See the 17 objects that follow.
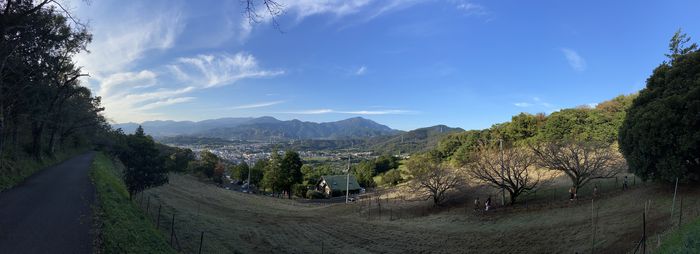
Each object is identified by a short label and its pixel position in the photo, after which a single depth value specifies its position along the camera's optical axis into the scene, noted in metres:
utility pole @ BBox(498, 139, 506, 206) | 26.45
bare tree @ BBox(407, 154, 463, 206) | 32.91
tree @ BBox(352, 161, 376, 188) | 69.92
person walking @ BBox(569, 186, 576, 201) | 23.07
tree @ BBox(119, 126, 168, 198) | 19.30
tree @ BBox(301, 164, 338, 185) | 69.52
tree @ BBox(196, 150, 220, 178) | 67.19
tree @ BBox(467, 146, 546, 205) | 26.53
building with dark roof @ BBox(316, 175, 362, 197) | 59.88
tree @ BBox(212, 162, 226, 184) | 66.94
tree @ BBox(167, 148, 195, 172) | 57.76
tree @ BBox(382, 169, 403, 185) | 56.22
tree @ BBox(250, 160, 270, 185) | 66.25
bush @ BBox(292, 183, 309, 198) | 55.41
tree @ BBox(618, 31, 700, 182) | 15.57
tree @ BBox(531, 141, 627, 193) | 23.86
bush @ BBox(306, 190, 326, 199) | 55.00
